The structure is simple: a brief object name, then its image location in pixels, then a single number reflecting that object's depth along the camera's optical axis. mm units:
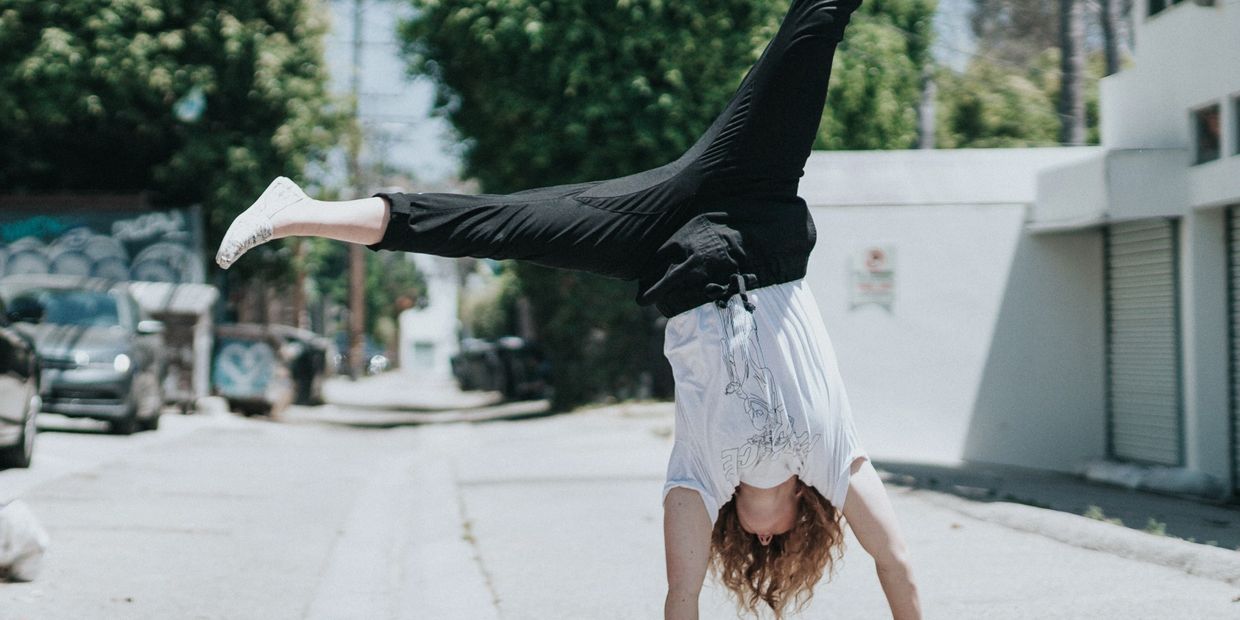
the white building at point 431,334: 107500
